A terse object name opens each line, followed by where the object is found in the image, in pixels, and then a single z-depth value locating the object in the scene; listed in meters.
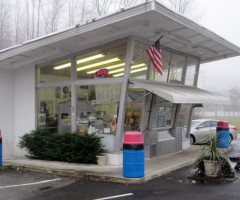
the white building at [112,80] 9.33
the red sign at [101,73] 10.37
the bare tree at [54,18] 29.06
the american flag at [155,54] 10.05
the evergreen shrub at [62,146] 9.98
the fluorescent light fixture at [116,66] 10.07
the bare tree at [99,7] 25.82
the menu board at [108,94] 10.10
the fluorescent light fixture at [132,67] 10.05
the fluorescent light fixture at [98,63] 10.22
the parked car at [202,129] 16.95
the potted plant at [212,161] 8.02
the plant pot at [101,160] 9.82
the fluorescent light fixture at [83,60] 10.51
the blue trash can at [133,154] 7.71
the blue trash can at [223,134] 13.03
